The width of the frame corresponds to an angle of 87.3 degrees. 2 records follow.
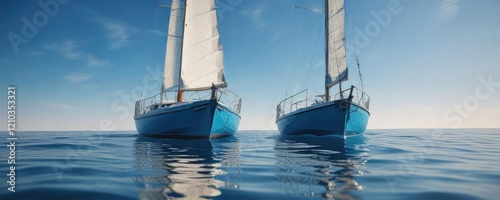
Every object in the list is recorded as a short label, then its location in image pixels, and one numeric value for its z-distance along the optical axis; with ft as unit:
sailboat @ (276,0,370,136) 51.34
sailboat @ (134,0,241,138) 50.19
